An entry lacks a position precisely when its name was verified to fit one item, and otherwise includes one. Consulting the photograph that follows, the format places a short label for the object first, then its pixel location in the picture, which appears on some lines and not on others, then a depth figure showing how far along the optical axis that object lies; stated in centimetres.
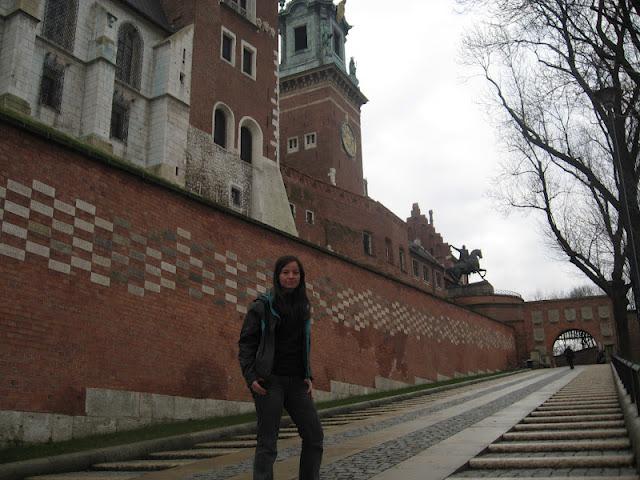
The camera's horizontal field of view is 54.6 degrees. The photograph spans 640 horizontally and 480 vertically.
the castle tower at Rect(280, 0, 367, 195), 4672
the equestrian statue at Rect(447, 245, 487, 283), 5575
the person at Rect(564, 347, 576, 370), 3225
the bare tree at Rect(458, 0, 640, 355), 1066
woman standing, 420
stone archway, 4616
